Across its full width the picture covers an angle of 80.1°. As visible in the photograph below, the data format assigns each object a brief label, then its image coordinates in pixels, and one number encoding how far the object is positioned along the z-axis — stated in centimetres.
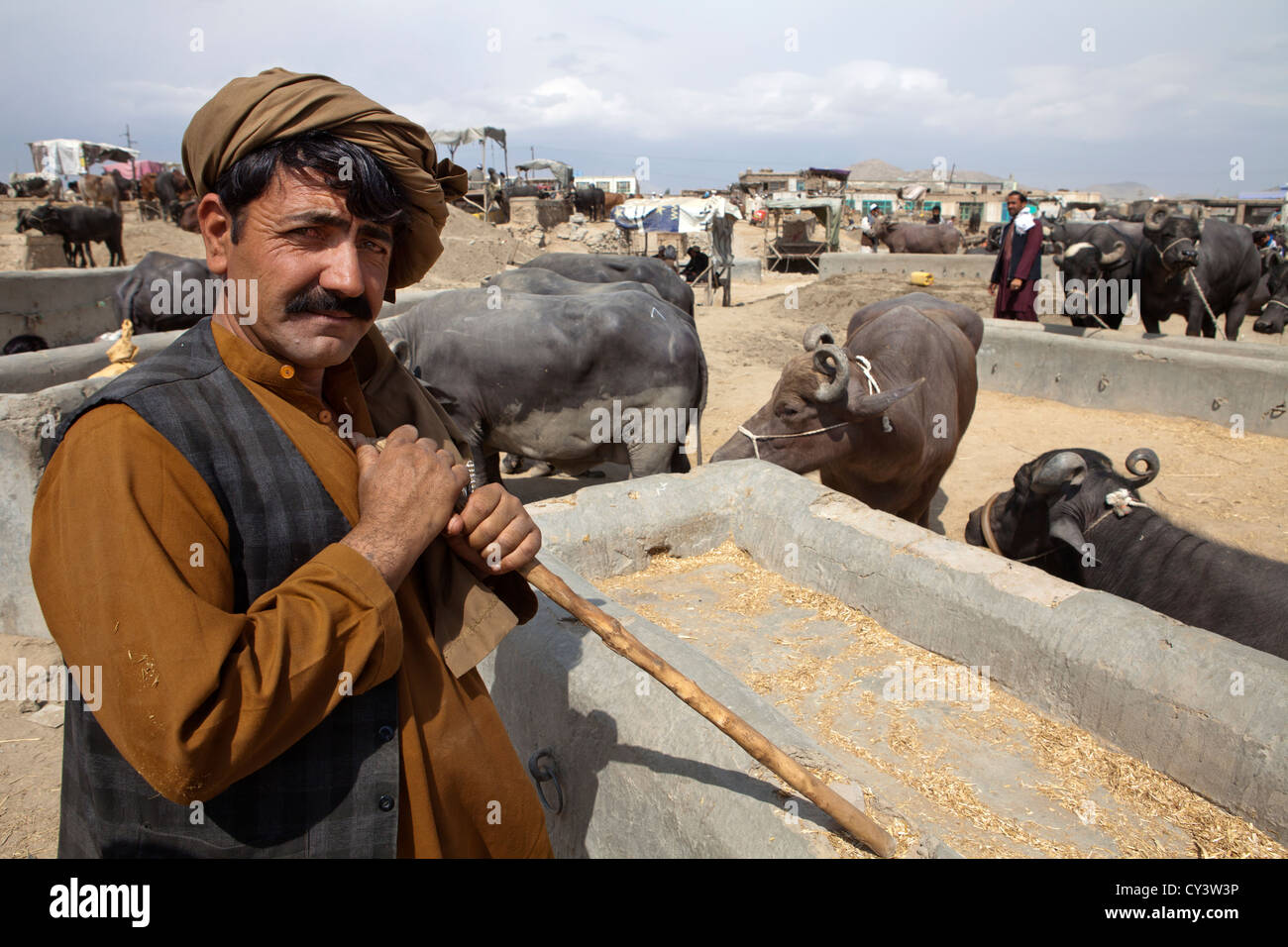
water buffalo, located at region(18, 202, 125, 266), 1625
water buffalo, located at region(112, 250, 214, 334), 762
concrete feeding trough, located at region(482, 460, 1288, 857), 189
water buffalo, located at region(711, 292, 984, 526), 463
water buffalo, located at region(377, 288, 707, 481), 541
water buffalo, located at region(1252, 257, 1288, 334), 1291
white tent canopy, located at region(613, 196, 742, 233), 2019
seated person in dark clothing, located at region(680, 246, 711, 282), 2059
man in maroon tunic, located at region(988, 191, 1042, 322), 959
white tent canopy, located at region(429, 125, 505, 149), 2802
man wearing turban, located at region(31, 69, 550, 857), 96
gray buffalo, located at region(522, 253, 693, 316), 908
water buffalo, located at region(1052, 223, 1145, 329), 1029
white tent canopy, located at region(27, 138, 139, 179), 3784
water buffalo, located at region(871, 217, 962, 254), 2395
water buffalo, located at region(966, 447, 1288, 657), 296
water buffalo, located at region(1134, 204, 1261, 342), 932
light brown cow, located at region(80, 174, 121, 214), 2003
